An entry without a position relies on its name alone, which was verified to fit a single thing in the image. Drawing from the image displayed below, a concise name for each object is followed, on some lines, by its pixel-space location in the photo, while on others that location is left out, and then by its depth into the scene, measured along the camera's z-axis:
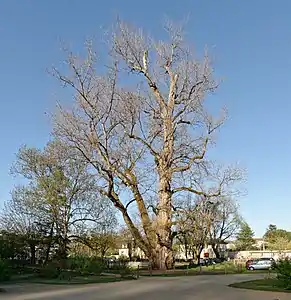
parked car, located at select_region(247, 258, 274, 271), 27.77
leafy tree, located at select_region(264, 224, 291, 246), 60.78
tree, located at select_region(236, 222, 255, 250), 53.08
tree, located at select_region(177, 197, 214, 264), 22.94
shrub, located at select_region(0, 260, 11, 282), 14.79
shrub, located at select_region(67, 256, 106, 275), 19.48
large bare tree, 22.26
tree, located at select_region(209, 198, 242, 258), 40.27
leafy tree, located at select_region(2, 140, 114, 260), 25.45
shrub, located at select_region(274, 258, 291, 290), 11.56
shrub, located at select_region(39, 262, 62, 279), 18.04
